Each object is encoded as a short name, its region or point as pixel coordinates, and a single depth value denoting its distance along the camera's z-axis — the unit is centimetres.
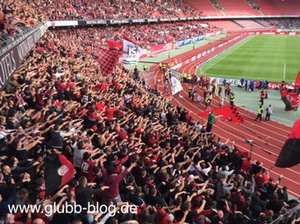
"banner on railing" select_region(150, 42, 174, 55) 4466
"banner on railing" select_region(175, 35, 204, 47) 5350
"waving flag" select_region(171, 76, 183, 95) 1750
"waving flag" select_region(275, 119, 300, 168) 572
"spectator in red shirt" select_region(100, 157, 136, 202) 571
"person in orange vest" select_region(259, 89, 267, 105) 2325
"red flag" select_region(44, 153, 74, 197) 505
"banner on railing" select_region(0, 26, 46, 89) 766
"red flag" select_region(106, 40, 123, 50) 1628
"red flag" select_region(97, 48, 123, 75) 1462
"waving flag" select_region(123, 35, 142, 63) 1747
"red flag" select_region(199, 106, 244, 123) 1468
